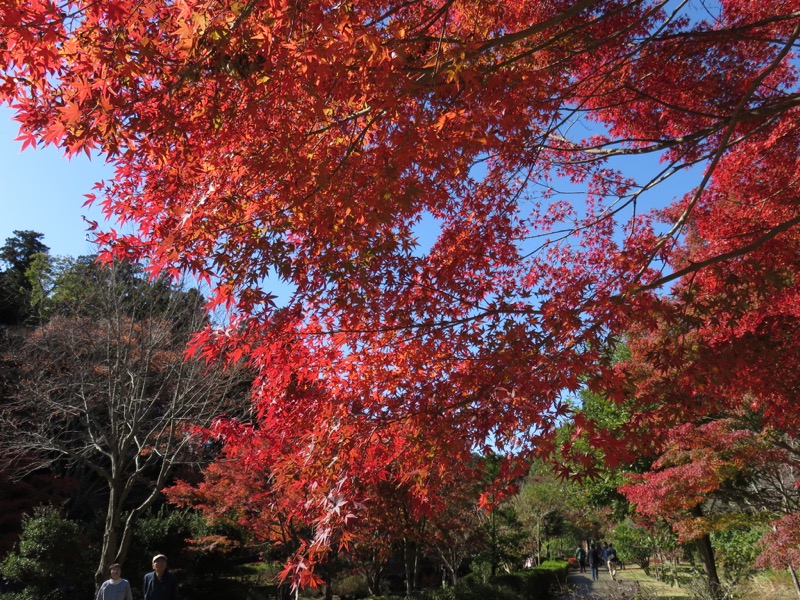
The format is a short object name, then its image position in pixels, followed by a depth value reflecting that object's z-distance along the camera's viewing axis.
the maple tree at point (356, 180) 3.21
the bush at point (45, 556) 10.57
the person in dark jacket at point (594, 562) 21.48
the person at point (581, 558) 28.86
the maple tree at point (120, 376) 10.47
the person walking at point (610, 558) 22.55
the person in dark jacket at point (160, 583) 6.27
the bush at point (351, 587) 15.97
